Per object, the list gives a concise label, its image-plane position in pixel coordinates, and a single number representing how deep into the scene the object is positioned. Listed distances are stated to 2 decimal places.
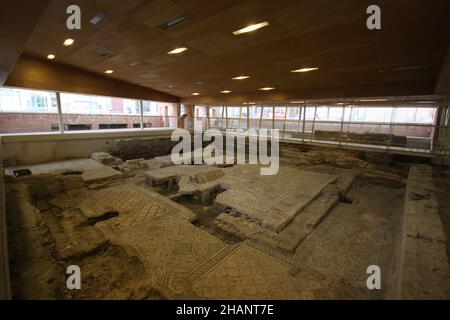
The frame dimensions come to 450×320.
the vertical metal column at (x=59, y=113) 7.53
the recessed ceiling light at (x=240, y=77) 6.64
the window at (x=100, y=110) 11.65
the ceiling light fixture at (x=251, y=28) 3.01
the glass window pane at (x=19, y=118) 8.82
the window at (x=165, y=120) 13.12
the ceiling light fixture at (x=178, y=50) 4.36
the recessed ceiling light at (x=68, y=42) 4.47
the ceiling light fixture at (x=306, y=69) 5.32
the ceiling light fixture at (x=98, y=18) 3.13
